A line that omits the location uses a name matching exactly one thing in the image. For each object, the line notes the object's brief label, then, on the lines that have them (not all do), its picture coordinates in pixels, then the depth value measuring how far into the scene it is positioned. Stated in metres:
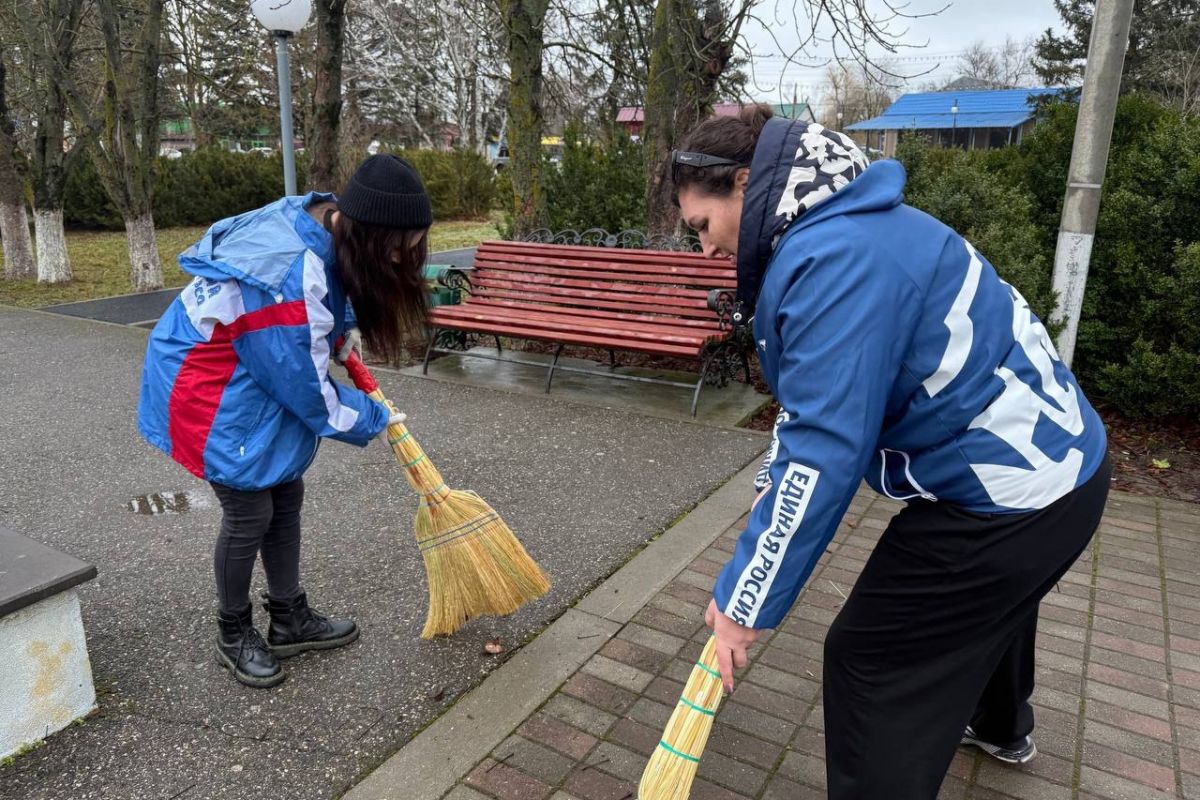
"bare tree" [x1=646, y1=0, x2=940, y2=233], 7.29
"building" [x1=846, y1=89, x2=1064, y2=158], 35.66
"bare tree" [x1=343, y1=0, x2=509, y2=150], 28.08
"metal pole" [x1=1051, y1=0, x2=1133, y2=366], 4.53
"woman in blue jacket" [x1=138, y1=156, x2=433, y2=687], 2.35
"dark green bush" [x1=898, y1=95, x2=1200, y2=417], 4.93
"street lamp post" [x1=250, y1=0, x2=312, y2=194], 6.87
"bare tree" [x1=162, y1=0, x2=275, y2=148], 14.72
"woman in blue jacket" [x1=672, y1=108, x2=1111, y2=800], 1.44
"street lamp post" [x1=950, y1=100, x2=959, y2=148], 35.53
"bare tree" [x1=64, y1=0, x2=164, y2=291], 10.00
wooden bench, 5.59
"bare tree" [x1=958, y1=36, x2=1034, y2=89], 47.62
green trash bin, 7.45
